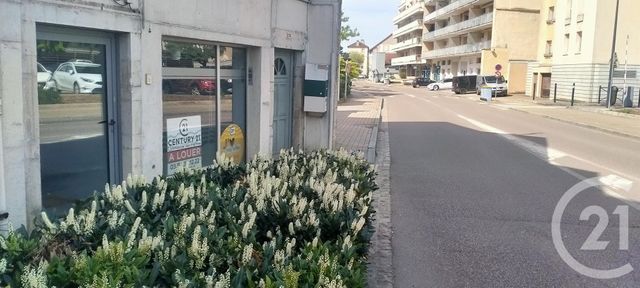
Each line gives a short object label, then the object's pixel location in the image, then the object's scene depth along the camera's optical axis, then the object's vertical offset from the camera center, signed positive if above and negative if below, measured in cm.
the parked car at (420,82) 7350 -14
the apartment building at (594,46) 3556 +257
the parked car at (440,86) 6481 -50
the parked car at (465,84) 5284 -17
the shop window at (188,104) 694 -39
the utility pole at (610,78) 3036 +43
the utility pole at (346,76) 3719 +19
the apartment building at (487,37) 5553 +508
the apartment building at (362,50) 13845 +864
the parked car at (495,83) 4741 -4
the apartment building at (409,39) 9462 +766
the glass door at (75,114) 525 -42
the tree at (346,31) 5269 +450
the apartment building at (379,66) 9238 +244
